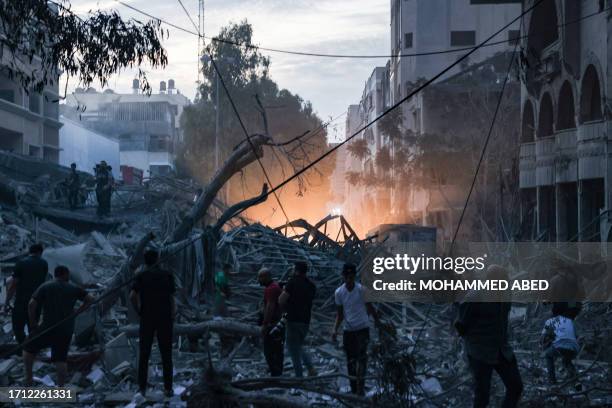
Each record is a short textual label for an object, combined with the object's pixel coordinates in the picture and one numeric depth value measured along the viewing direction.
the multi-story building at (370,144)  69.84
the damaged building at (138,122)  84.00
